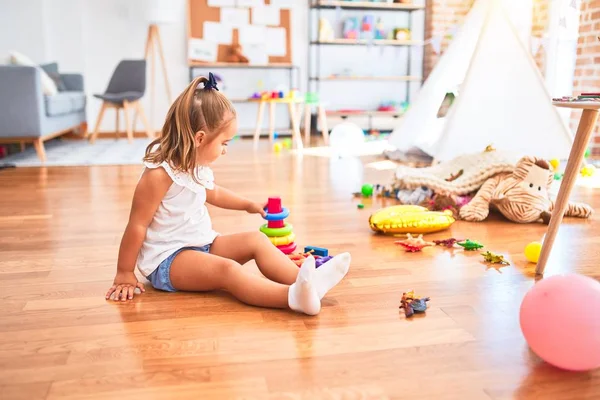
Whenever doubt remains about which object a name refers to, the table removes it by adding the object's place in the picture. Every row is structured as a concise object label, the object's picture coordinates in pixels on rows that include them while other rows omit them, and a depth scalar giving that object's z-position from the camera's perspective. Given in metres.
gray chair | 4.75
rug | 3.68
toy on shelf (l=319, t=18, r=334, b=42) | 5.36
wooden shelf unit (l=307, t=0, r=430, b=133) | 5.36
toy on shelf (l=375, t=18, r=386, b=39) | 5.52
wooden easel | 5.09
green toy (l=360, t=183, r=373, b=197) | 2.56
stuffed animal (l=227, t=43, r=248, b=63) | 5.31
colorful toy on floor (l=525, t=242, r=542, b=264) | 1.62
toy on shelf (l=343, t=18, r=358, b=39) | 5.44
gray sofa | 3.58
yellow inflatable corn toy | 1.92
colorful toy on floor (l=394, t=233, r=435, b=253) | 1.76
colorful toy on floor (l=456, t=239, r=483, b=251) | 1.77
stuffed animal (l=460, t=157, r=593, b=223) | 2.05
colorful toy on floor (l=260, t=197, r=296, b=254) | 1.64
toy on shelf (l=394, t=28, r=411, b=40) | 5.53
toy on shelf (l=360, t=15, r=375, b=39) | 5.46
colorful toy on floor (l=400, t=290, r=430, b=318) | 1.27
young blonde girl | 1.31
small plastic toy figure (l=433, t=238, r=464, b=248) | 1.81
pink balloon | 0.94
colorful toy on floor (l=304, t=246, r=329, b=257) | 1.66
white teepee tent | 3.18
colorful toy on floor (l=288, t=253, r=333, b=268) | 1.54
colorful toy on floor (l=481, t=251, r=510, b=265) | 1.63
